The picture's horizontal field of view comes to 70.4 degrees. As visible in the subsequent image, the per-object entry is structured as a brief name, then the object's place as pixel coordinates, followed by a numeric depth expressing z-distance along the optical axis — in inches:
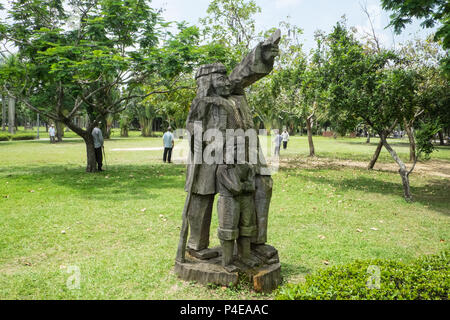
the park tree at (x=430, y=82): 393.4
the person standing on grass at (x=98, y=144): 548.7
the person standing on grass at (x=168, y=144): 666.7
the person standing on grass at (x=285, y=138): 1093.7
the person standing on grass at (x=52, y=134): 1289.4
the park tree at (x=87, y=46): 426.3
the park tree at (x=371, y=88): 388.2
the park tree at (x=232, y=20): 629.3
